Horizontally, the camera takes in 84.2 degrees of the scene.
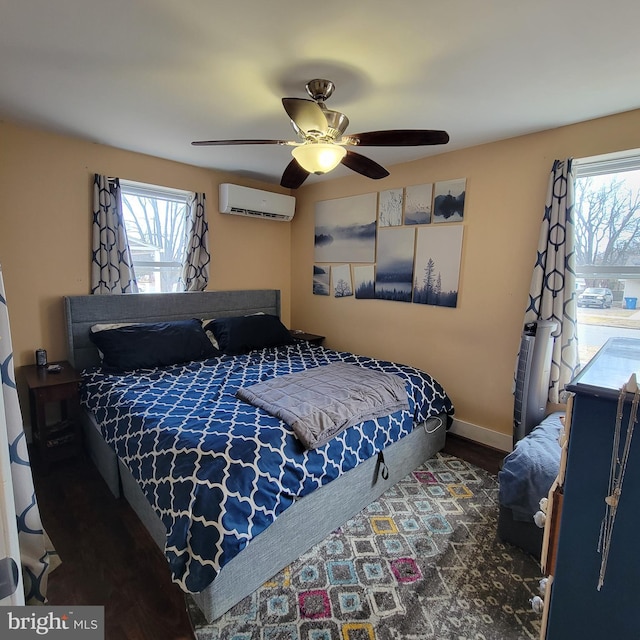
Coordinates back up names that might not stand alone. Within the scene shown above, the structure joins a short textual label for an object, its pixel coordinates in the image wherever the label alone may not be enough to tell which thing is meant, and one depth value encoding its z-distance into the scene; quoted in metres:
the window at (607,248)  2.34
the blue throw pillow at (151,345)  2.71
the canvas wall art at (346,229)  3.64
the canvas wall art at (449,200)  2.98
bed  1.44
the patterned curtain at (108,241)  2.93
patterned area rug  1.45
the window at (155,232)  3.26
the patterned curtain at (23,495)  0.98
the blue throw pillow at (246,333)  3.30
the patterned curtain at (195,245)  3.53
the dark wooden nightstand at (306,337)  3.99
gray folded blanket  1.87
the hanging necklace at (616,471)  0.75
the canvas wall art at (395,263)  3.36
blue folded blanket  1.78
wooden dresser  0.79
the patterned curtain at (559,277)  2.43
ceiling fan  1.74
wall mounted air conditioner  3.62
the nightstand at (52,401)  2.43
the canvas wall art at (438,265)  3.06
